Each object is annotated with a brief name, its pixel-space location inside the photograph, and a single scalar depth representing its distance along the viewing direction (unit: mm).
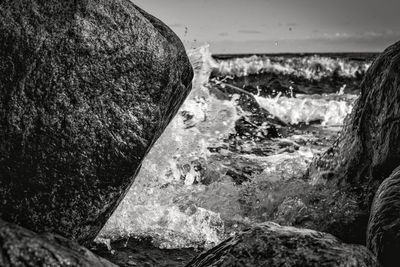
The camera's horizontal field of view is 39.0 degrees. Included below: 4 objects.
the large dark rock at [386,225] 3528
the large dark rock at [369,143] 5215
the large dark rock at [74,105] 4023
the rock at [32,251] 2512
